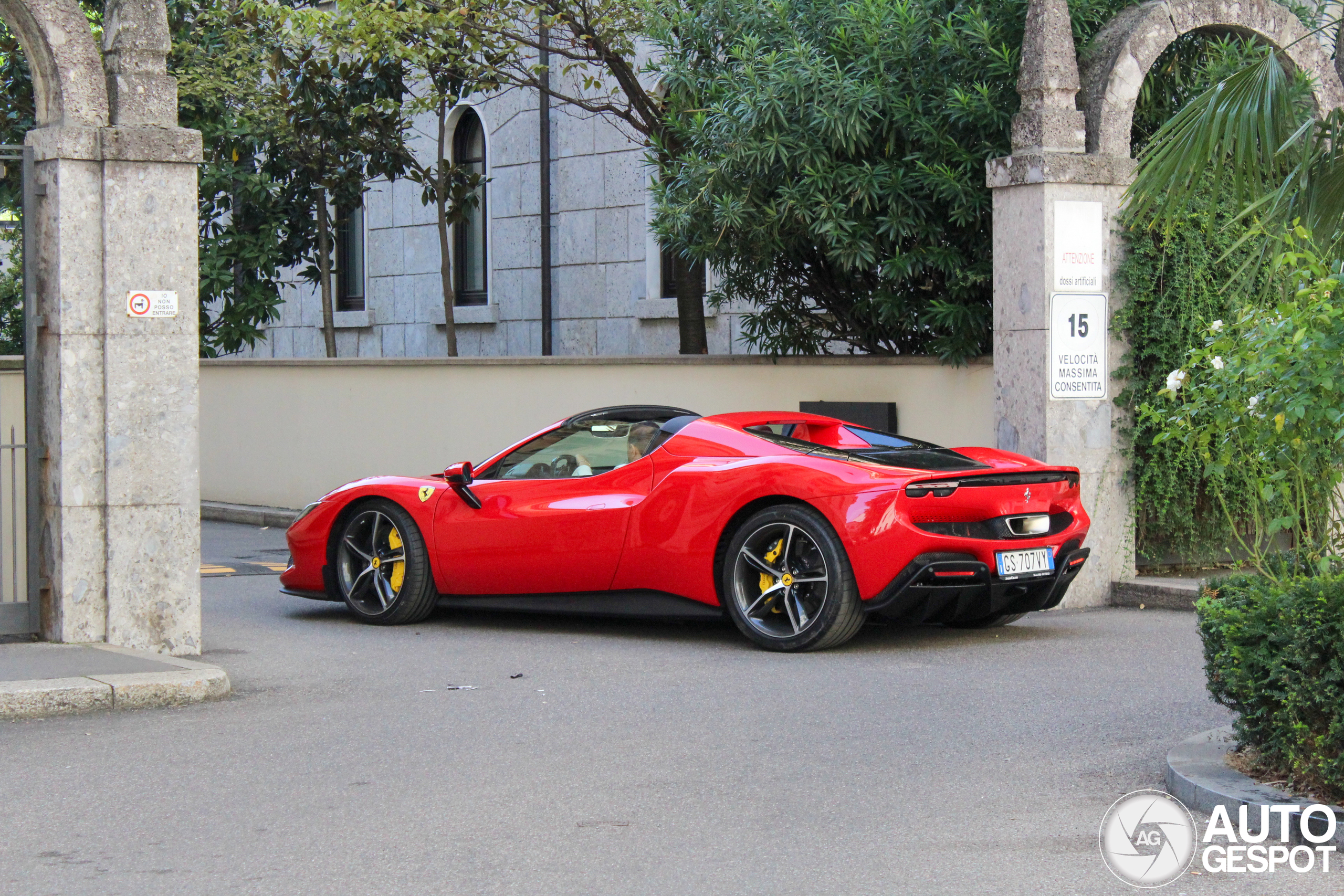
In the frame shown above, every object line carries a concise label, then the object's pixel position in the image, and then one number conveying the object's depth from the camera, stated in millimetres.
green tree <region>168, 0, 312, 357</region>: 19172
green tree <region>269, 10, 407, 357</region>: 18984
